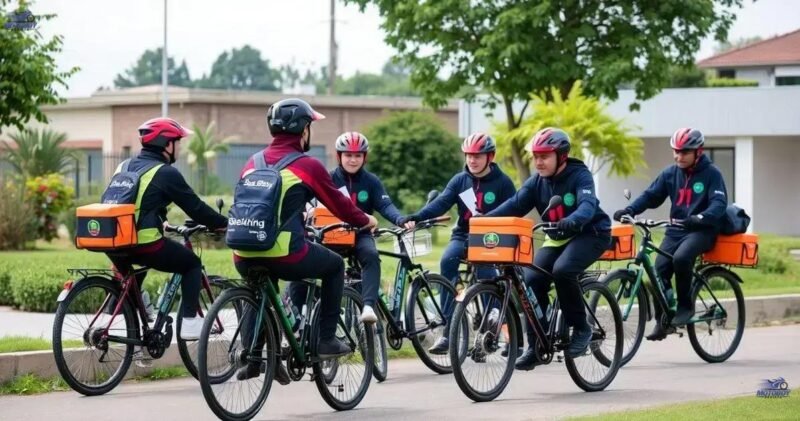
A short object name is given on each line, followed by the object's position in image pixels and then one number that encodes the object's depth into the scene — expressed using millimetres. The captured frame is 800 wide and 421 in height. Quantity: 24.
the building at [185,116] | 55219
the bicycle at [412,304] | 11141
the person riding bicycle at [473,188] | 11891
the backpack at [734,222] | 12516
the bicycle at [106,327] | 10016
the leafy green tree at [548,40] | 25781
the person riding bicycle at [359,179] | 11656
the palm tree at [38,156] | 36406
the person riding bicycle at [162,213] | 10117
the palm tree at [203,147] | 50562
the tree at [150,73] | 145250
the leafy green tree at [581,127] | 27484
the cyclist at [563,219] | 10398
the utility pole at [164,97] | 50531
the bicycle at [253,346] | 8578
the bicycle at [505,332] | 9781
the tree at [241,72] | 145500
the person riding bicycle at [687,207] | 12289
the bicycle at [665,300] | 11867
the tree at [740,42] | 108594
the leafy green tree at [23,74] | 16609
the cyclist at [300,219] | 8695
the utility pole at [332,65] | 68312
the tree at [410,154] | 44906
